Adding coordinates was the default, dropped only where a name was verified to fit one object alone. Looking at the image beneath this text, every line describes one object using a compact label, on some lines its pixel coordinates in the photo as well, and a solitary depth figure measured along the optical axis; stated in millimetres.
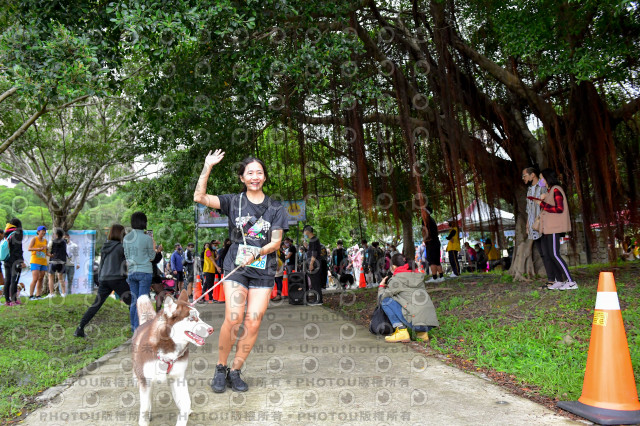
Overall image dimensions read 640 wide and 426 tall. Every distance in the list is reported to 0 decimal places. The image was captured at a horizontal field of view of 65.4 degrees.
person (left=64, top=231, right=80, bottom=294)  14473
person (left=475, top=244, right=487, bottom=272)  18388
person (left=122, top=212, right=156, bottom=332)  6014
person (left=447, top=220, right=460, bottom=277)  11828
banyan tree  6633
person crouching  5371
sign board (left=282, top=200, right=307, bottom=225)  11316
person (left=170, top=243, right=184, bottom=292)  15000
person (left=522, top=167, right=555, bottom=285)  7031
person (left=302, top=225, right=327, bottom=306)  10188
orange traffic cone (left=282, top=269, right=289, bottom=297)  12552
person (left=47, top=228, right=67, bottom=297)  10875
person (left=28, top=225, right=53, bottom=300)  10227
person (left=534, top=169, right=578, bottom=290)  6633
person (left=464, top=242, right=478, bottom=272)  19772
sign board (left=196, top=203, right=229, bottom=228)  12664
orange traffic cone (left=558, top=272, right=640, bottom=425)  2834
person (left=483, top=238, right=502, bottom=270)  17539
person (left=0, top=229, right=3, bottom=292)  9375
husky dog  2730
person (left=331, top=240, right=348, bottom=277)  15469
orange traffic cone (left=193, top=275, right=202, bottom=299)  14113
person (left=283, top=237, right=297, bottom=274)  12077
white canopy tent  9561
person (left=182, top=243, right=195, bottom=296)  16641
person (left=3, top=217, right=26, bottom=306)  9250
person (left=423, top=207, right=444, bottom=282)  10766
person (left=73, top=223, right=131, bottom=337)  6461
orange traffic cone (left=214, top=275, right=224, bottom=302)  12845
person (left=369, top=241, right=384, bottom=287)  16656
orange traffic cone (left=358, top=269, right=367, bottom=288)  17078
